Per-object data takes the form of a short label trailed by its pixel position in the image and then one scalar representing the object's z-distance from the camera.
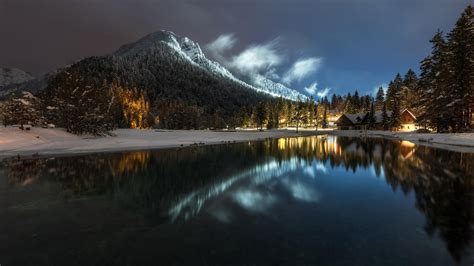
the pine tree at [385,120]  99.50
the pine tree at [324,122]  162.12
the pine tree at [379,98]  137.35
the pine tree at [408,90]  100.25
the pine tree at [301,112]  157.62
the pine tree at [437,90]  48.50
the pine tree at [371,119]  113.79
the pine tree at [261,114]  121.50
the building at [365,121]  92.69
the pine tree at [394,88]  110.22
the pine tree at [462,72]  46.06
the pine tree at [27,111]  47.22
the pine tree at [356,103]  165.56
